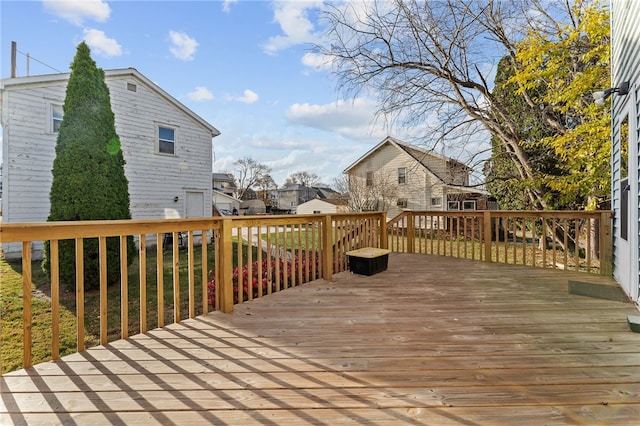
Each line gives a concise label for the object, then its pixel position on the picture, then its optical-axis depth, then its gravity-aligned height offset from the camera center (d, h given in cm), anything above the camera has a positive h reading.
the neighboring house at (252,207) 3338 +63
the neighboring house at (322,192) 4199 +277
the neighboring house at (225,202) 2958 +106
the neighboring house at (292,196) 4112 +219
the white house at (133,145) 782 +200
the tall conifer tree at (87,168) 573 +87
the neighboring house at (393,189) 1536 +113
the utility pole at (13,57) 926 +459
